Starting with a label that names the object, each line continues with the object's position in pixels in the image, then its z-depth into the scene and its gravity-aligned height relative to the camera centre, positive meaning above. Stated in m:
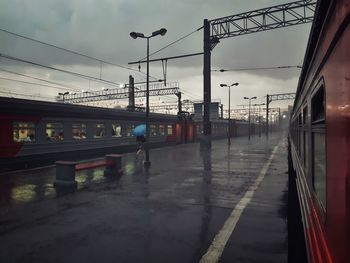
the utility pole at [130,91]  36.91 +4.39
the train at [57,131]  14.85 -0.22
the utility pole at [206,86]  26.06 +3.50
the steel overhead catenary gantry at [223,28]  22.56 +7.59
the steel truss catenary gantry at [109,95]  42.32 +5.08
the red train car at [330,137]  1.23 -0.04
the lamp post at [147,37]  16.25 +4.81
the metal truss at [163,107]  67.12 +5.20
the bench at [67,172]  10.90 -1.55
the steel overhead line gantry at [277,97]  65.06 +6.37
